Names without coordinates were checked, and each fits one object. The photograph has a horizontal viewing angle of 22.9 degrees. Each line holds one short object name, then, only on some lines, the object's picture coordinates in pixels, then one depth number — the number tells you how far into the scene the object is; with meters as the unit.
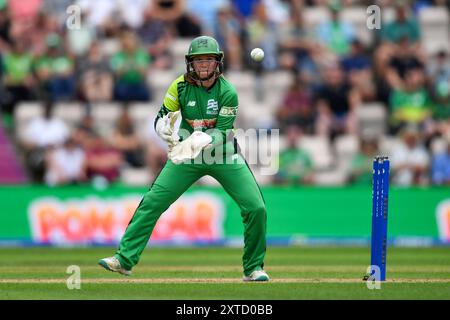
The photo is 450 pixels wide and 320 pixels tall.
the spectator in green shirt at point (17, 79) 20.98
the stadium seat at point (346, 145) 20.72
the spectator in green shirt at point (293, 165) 19.94
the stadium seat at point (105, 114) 20.83
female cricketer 10.79
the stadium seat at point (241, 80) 21.81
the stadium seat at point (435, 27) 23.27
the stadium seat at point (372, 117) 21.58
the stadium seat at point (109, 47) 21.72
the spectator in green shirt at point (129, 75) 21.14
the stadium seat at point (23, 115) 20.69
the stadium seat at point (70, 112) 20.72
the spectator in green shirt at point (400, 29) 22.14
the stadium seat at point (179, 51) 22.14
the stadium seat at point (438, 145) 20.22
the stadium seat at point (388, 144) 20.48
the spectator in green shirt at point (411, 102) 21.22
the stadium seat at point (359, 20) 22.70
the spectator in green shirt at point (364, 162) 19.95
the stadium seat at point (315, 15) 22.61
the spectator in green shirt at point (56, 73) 21.03
